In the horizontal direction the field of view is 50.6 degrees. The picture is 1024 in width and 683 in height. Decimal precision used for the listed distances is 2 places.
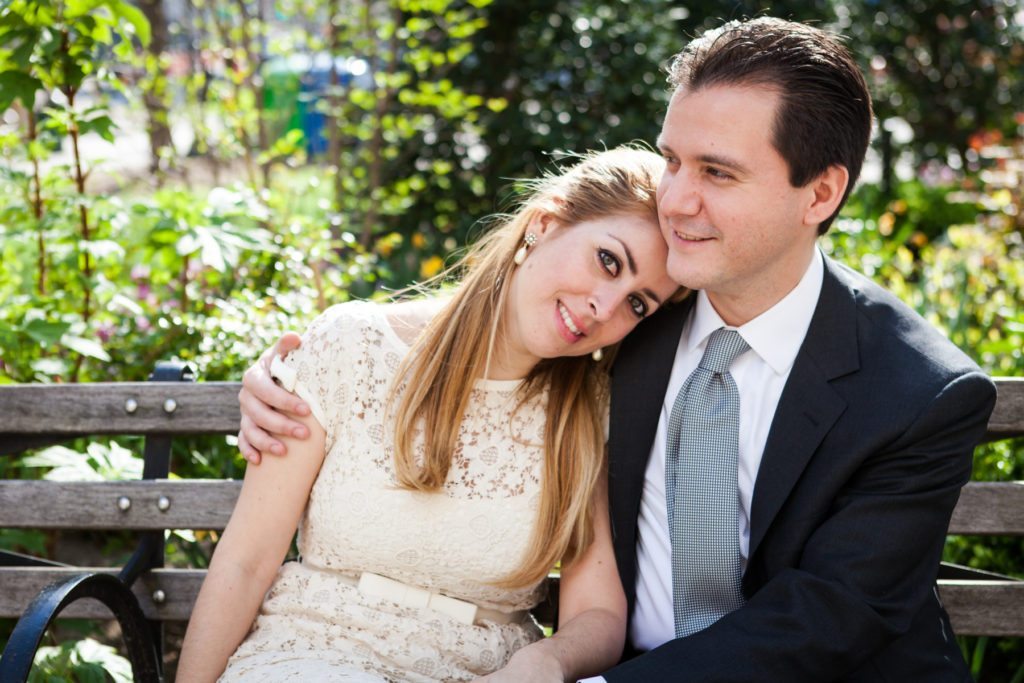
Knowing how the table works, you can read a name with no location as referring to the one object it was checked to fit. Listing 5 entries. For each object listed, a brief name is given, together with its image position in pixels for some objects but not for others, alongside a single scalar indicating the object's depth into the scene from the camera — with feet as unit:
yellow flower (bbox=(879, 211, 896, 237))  21.20
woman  8.18
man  7.34
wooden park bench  9.19
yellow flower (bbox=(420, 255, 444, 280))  16.66
